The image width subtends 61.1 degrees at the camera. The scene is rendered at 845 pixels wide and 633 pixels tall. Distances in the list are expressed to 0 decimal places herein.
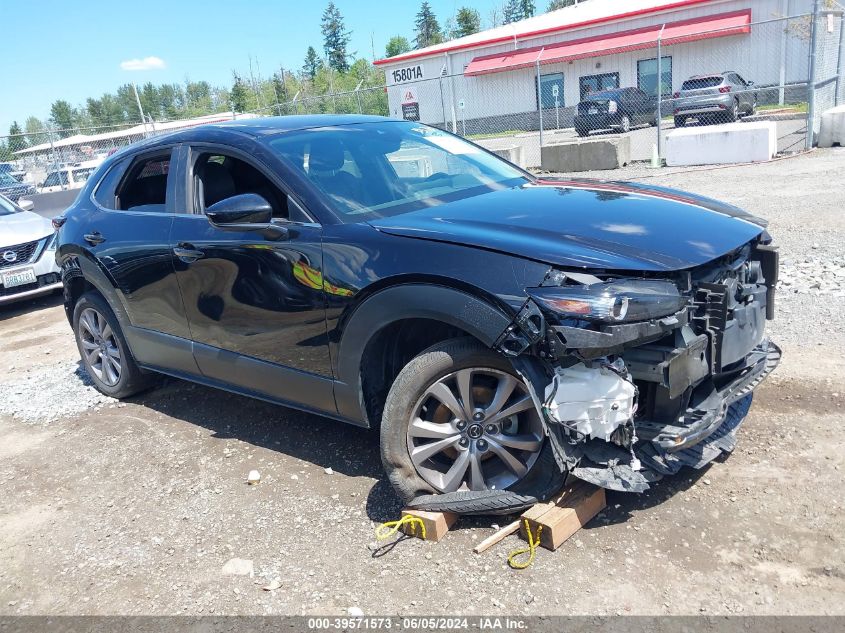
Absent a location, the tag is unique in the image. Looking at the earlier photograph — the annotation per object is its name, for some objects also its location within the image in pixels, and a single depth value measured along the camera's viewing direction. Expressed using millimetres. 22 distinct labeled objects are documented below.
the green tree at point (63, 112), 84819
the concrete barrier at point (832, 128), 14898
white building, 27297
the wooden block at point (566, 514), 3041
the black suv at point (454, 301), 2859
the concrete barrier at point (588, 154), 15523
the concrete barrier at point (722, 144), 14297
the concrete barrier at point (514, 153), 15789
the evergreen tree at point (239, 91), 68375
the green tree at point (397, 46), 96625
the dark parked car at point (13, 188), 16812
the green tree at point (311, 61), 101625
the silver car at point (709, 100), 20828
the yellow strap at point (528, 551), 3002
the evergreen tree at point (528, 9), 91750
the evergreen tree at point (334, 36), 97312
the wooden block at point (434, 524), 3217
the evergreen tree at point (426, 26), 91125
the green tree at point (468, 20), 72212
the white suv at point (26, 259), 8773
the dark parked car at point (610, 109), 24609
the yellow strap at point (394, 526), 3277
